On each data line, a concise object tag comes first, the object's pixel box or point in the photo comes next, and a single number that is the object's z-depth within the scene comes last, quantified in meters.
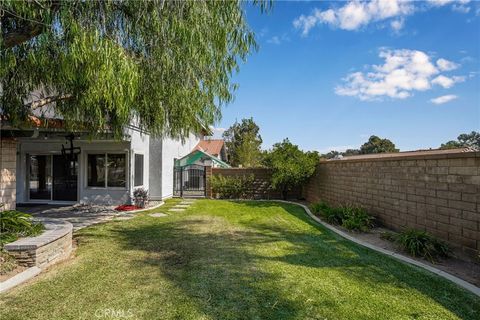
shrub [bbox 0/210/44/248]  5.92
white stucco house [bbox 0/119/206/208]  13.80
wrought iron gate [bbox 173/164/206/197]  19.23
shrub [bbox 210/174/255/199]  17.91
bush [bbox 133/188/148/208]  13.74
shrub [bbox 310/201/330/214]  11.64
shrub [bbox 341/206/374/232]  8.84
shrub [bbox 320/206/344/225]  10.04
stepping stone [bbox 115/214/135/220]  11.09
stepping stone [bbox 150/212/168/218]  11.68
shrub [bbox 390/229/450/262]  6.16
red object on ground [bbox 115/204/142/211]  13.03
